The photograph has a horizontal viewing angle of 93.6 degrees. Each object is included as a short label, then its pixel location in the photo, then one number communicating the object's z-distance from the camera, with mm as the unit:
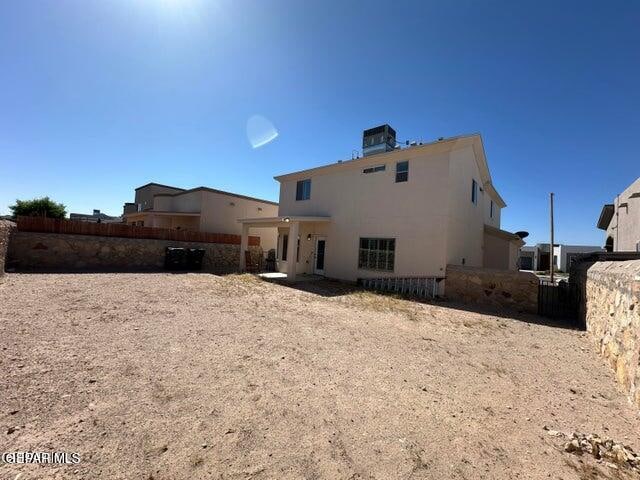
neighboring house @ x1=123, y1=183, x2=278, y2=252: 21594
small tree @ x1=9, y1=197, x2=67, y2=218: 26875
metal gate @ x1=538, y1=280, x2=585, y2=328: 9789
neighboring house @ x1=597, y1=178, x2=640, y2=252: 11855
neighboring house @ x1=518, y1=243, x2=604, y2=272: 39438
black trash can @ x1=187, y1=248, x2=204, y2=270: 17120
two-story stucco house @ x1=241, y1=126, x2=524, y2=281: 12375
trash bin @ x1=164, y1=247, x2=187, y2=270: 16625
